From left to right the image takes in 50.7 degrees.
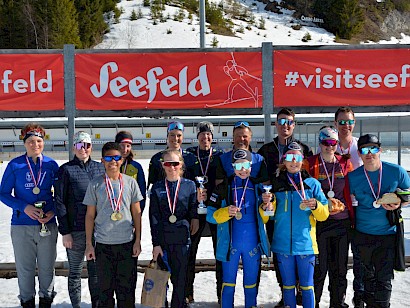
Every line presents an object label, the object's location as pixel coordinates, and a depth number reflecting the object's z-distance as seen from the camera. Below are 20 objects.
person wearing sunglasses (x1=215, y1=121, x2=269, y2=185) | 4.54
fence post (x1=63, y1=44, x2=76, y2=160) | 6.27
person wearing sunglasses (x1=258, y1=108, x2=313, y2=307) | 4.90
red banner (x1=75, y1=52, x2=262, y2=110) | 6.32
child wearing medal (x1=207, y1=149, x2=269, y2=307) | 4.39
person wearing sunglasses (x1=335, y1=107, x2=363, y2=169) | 4.83
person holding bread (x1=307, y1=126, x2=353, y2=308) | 4.54
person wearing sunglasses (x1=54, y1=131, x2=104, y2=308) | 4.44
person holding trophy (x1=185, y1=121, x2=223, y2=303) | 5.04
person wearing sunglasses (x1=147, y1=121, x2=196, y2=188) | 5.11
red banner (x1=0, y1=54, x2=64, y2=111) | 6.25
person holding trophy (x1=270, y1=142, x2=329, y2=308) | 4.27
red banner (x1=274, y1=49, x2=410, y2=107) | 6.39
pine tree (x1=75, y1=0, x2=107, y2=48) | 45.50
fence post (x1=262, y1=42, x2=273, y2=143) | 6.35
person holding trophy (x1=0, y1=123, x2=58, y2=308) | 4.58
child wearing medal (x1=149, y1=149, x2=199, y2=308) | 4.36
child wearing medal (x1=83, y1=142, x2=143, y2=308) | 4.21
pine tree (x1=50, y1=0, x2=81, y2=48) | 38.66
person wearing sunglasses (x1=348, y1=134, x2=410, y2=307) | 4.25
